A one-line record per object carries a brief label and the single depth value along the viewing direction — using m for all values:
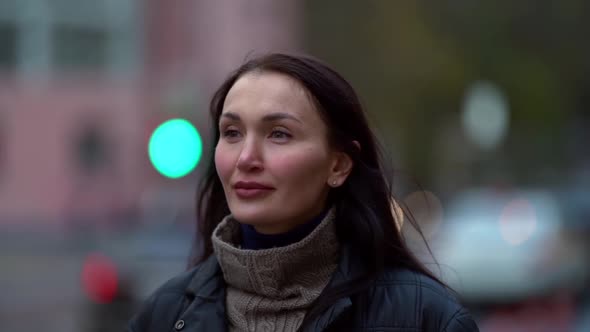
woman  2.91
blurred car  10.46
